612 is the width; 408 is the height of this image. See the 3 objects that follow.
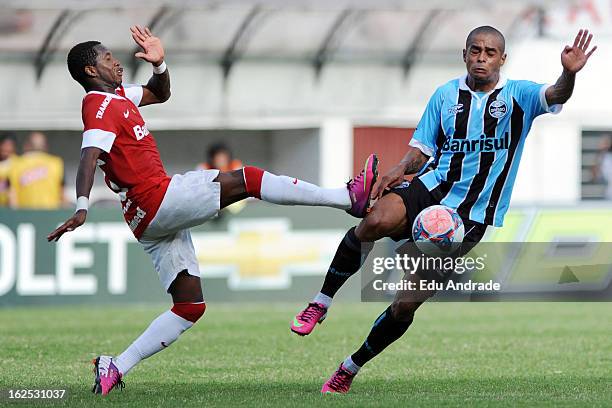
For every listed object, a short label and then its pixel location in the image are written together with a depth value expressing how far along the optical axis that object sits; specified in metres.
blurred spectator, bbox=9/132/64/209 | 37.34
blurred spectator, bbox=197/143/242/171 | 37.62
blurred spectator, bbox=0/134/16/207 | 37.34
